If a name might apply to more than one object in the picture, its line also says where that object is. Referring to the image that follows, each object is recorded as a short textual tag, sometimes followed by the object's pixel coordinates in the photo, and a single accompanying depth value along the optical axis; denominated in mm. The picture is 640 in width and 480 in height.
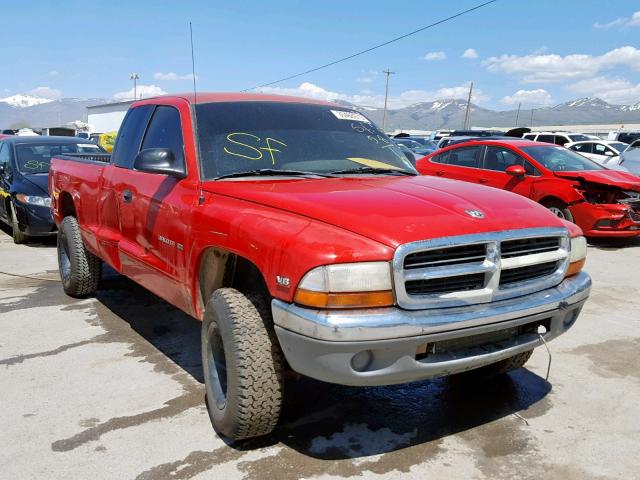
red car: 8383
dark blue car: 7992
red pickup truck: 2393
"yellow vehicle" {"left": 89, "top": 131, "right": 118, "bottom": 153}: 24778
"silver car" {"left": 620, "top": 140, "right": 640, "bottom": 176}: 11352
